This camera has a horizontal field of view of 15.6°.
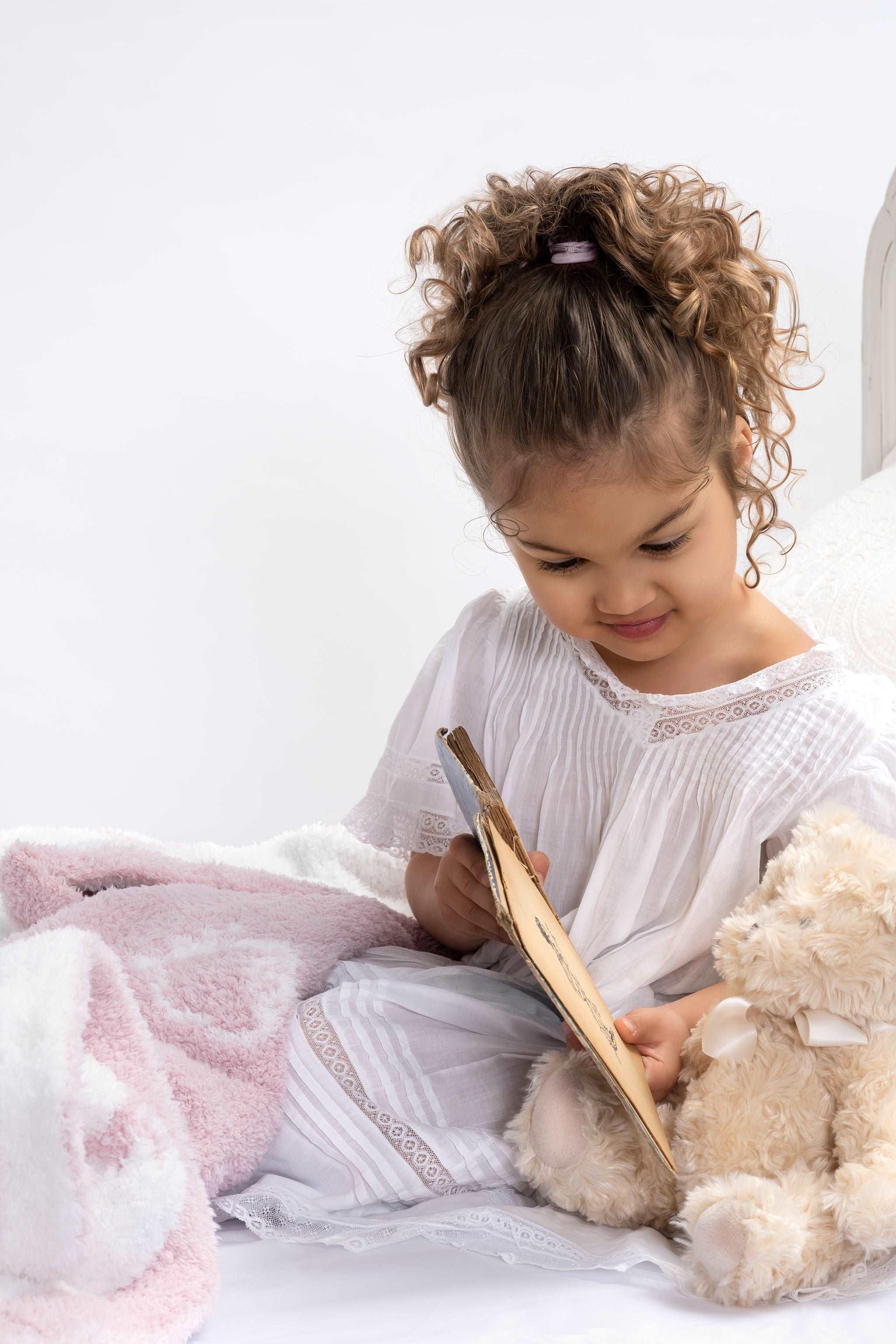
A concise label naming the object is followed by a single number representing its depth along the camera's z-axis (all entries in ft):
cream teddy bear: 4.67
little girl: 5.05
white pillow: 5.67
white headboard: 6.49
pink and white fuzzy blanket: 4.67
